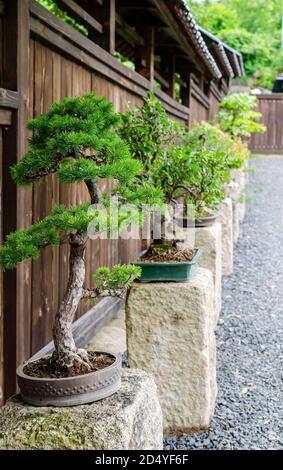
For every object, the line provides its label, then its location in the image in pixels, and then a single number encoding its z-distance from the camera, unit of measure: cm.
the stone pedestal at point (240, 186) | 1032
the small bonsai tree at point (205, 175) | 390
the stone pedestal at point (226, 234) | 755
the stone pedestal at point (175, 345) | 331
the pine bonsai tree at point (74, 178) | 207
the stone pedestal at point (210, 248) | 559
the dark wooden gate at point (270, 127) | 2427
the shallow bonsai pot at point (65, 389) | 204
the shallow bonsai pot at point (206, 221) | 549
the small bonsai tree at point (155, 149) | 376
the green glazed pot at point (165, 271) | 330
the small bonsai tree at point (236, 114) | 1311
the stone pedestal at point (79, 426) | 196
